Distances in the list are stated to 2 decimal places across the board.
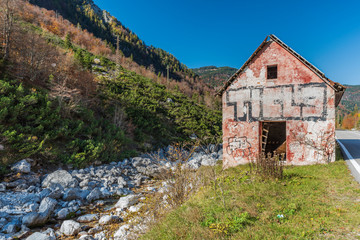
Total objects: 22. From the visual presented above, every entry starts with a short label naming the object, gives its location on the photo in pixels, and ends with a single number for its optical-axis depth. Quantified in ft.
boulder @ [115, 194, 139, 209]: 27.39
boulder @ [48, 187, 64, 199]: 27.68
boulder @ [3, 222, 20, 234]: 19.95
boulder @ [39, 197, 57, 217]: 23.49
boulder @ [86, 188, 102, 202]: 29.54
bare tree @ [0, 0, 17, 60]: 49.01
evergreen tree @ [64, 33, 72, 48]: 95.44
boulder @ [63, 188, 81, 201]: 28.21
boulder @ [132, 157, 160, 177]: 44.82
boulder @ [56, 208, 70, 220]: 24.12
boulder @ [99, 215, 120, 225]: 22.76
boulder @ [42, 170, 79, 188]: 31.30
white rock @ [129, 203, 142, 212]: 24.99
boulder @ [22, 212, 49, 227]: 21.47
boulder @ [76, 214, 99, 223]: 23.68
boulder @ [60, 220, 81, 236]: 20.62
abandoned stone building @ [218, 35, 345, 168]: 31.63
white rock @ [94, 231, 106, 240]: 19.49
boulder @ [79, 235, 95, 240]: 19.19
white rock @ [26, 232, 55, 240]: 18.69
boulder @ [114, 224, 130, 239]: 18.30
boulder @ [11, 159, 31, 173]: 31.19
